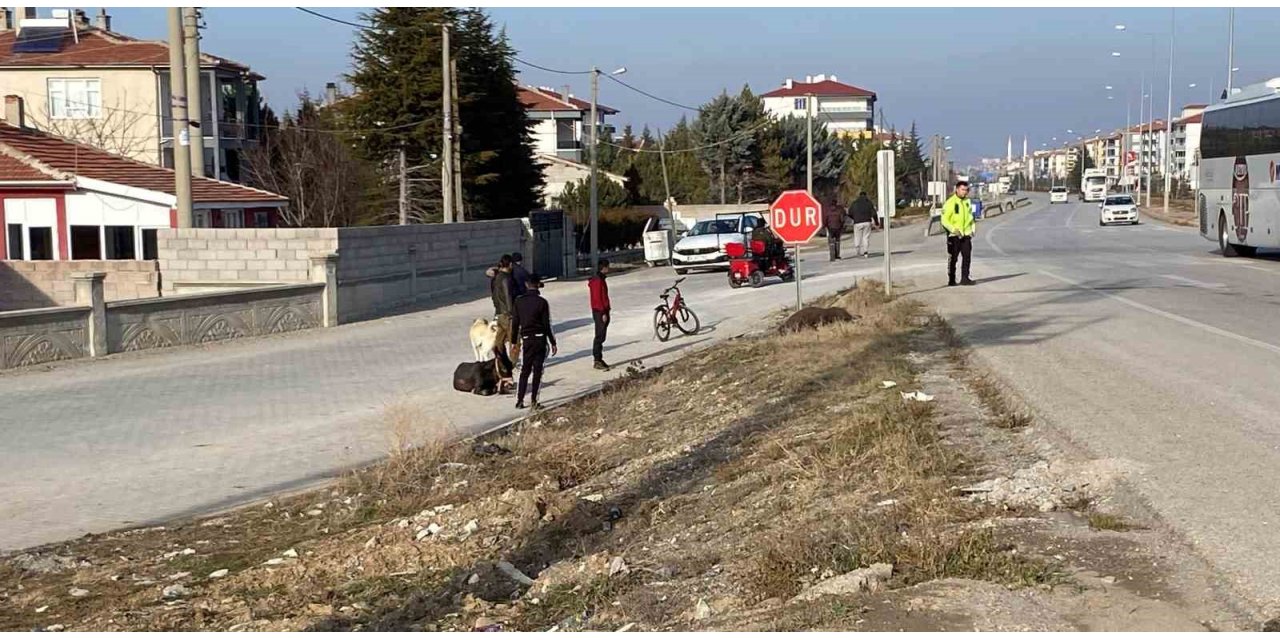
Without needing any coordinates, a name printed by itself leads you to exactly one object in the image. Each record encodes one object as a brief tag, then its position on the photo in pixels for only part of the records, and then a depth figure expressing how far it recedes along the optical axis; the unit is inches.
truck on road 4877.0
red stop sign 792.3
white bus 1149.7
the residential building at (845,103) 6835.6
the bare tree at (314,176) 1931.6
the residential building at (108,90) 1920.5
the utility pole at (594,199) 1656.0
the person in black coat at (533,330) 571.5
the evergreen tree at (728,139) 3154.5
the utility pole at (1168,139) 3083.2
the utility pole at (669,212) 1871.9
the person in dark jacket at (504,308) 652.7
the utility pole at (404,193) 1710.1
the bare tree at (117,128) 1910.7
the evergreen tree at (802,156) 3211.1
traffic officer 933.2
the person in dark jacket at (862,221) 1525.6
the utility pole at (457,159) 1498.5
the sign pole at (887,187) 903.1
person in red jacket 706.2
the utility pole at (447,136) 1358.3
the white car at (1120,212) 2469.2
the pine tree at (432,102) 1761.8
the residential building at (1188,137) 7214.6
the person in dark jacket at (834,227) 1541.6
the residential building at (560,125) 3228.3
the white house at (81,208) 1305.4
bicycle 844.0
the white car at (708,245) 1430.9
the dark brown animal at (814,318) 749.3
